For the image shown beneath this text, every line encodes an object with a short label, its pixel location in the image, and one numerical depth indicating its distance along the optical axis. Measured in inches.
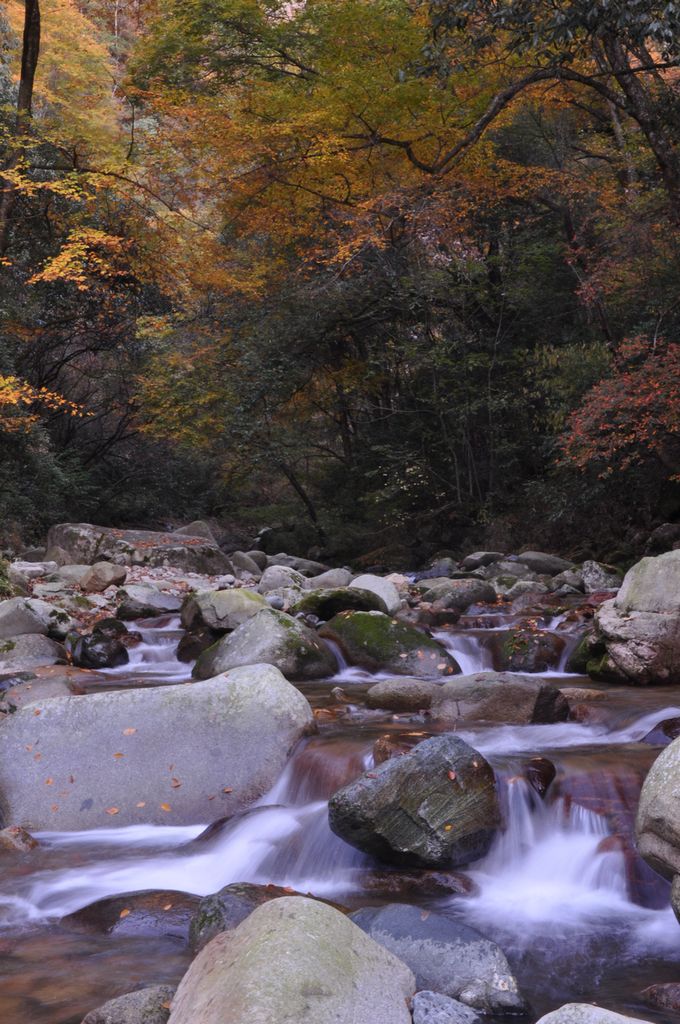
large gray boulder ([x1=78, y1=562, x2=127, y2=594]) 488.7
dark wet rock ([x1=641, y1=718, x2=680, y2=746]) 217.8
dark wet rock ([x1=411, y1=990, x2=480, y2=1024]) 113.3
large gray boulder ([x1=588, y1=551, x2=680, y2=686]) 281.1
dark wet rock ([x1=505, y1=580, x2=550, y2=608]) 457.7
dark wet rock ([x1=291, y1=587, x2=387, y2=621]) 378.0
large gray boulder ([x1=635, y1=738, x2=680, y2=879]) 146.0
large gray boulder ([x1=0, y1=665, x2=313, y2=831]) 210.2
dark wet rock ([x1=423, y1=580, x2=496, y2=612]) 438.0
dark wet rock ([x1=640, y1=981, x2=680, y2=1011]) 128.6
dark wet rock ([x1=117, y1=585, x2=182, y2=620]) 423.5
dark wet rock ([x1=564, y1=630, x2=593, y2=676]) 309.7
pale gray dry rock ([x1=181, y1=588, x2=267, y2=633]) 371.9
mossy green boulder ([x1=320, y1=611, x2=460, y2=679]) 324.5
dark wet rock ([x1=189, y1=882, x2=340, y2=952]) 143.0
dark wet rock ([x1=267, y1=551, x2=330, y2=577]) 682.3
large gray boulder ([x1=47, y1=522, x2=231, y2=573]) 621.0
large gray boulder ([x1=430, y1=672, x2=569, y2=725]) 241.3
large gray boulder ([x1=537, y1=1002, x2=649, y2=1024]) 101.9
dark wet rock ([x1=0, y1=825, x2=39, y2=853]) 194.5
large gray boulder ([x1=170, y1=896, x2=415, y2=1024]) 101.2
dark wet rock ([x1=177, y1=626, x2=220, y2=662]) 362.9
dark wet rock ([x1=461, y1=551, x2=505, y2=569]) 590.6
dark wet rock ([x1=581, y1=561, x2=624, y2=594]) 476.7
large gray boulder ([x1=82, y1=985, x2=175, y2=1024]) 115.0
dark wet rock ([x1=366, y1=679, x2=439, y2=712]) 262.5
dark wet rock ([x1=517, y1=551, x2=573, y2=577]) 564.7
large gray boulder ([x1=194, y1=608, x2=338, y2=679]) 308.7
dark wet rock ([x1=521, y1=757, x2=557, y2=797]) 191.5
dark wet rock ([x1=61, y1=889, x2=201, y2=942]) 156.1
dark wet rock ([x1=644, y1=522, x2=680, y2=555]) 538.3
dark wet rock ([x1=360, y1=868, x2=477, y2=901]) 166.4
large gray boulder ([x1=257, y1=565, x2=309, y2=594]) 521.0
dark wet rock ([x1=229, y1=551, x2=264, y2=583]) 670.5
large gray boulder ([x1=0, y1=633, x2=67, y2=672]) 335.0
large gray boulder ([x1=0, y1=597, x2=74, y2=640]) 361.7
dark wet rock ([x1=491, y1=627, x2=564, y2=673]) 329.7
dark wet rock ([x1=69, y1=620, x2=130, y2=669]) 356.5
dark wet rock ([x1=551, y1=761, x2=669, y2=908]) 162.6
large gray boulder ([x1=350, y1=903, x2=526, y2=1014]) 125.4
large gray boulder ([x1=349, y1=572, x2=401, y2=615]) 410.9
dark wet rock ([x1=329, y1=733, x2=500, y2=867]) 169.8
